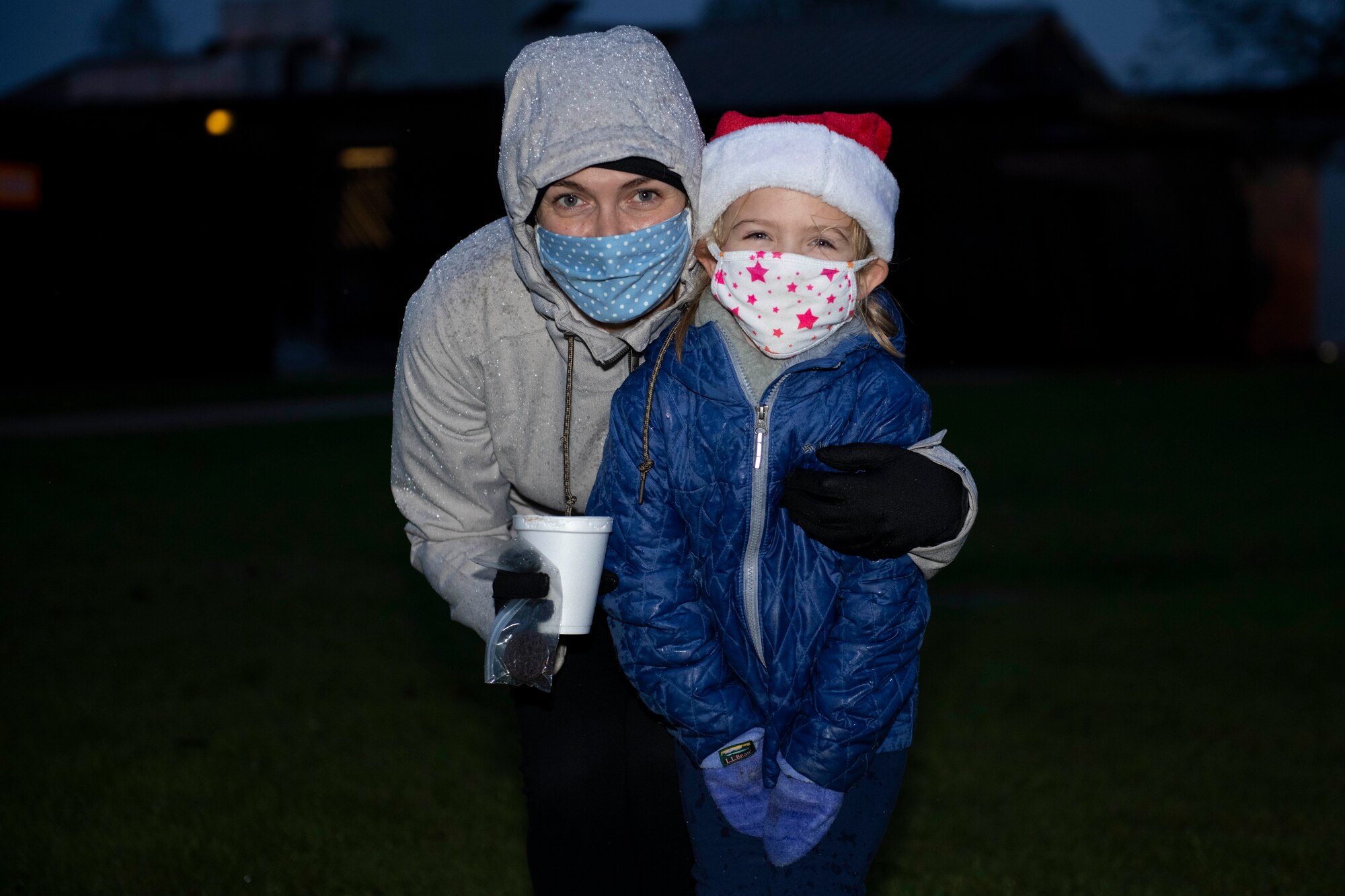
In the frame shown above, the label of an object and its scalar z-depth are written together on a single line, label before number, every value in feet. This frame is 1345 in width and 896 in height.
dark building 73.56
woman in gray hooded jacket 10.34
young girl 9.23
